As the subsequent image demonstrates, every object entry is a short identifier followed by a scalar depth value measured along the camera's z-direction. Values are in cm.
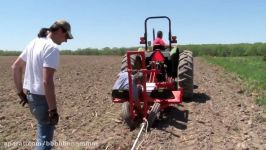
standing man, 416
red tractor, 678
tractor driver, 941
